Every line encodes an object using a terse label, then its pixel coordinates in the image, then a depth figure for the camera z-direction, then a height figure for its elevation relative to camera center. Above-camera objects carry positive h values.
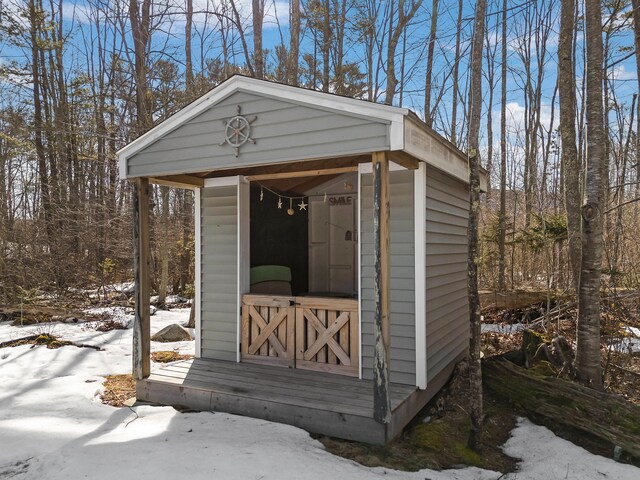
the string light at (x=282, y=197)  5.22 +0.57
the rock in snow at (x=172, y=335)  6.84 -1.41
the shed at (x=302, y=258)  3.32 -0.17
